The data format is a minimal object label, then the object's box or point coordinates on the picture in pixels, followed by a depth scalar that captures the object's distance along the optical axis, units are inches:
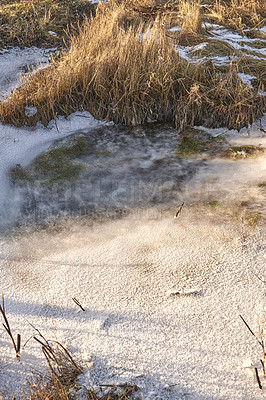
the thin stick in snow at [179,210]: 110.3
